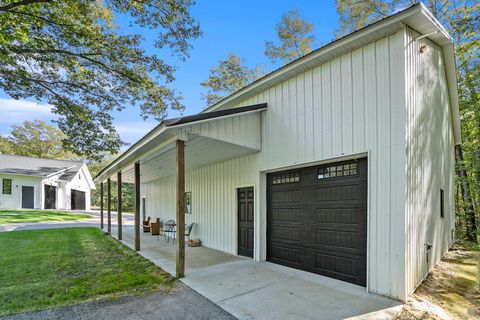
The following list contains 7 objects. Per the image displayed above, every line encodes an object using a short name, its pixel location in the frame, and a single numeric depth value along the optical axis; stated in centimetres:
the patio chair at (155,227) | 1247
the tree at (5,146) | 3278
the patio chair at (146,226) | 1342
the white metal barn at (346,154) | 419
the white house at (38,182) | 2183
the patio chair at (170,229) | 1091
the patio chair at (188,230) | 952
